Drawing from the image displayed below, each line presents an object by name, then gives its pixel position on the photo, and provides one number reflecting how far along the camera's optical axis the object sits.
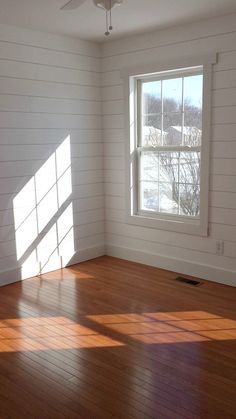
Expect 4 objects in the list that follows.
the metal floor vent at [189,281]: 3.95
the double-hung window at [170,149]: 3.96
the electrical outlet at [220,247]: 3.89
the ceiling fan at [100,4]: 2.53
